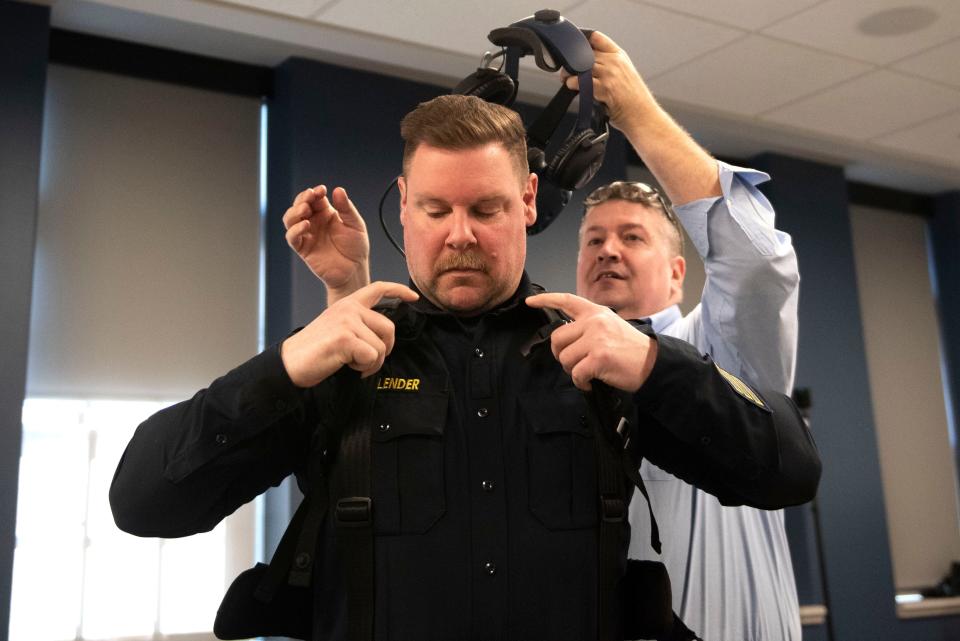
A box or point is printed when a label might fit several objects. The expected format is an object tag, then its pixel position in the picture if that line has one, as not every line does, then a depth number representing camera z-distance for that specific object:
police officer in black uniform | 1.09
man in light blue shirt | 1.57
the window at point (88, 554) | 3.26
